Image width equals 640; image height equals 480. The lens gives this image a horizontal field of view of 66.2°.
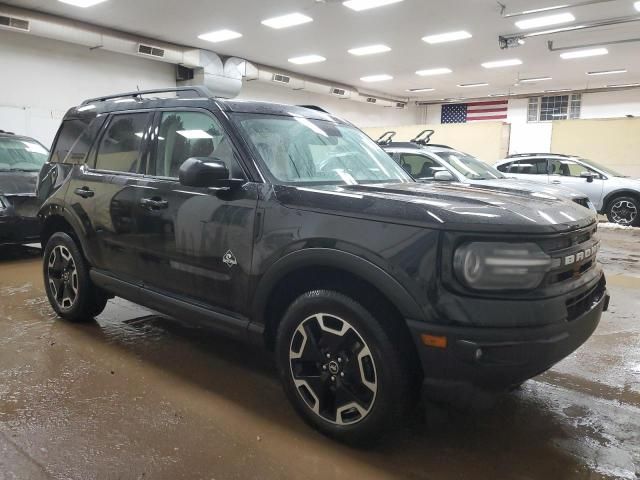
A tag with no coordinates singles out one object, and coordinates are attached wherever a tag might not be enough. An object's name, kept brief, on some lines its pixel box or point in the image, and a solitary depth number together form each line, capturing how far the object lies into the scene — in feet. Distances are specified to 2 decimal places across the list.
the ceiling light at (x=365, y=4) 32.48
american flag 75.25
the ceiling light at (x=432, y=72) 55.42
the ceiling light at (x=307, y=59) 49.57
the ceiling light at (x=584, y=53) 45.78
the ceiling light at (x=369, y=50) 45.39
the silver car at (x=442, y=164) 25.77
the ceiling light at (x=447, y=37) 40.42
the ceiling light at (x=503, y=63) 50.48
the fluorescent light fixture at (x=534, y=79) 59.77
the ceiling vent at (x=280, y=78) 54.24
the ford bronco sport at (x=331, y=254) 6.46
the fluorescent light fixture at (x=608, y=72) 55.06
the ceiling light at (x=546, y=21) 35.35
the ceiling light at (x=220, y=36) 40.62
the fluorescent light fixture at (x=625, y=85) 63.57
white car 35.78
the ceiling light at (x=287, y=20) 36.22
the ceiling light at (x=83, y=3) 32.99
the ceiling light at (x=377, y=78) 59.98
